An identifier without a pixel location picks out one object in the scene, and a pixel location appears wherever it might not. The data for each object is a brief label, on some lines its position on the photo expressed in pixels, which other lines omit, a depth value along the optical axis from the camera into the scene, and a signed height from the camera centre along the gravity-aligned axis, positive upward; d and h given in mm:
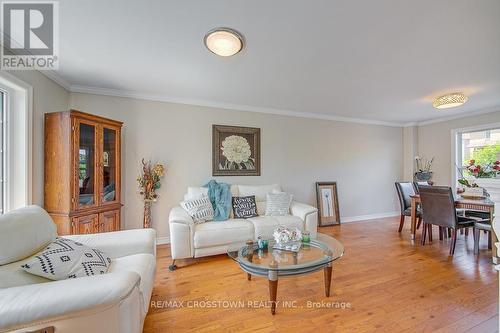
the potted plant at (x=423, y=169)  4820 -86
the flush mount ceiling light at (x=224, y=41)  1786 +1059
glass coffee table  1732 -825
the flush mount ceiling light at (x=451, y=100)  3072 +924
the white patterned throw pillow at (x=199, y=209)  2893 -576
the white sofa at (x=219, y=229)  2613 -816
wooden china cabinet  2375 -73
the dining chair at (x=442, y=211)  2859 -630
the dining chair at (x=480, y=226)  2800 -772
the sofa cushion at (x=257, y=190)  3581 -409
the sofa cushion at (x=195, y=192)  3184 -387
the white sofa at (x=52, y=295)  911 -575
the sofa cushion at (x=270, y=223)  2933 -792
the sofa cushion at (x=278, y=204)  3350 -589
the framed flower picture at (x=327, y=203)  4387 -758
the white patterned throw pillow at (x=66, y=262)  1211 -578
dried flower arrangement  3170 -259
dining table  2666 -536
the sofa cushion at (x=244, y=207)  3275 -628
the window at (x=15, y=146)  2119 +203
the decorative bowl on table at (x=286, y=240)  2189 -753
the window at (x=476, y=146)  3928 +359
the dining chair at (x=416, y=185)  3930 -359
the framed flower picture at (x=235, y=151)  3707 +264
